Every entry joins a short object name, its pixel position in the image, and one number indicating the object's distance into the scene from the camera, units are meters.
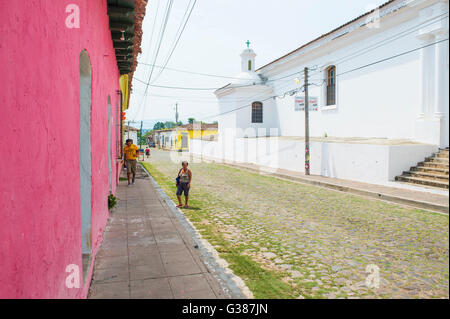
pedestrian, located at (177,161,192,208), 7.89
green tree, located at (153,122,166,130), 112.11
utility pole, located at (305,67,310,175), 14.86
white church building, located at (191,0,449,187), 12.05
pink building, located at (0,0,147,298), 1.34
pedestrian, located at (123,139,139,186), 11.93
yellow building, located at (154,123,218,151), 49.09
